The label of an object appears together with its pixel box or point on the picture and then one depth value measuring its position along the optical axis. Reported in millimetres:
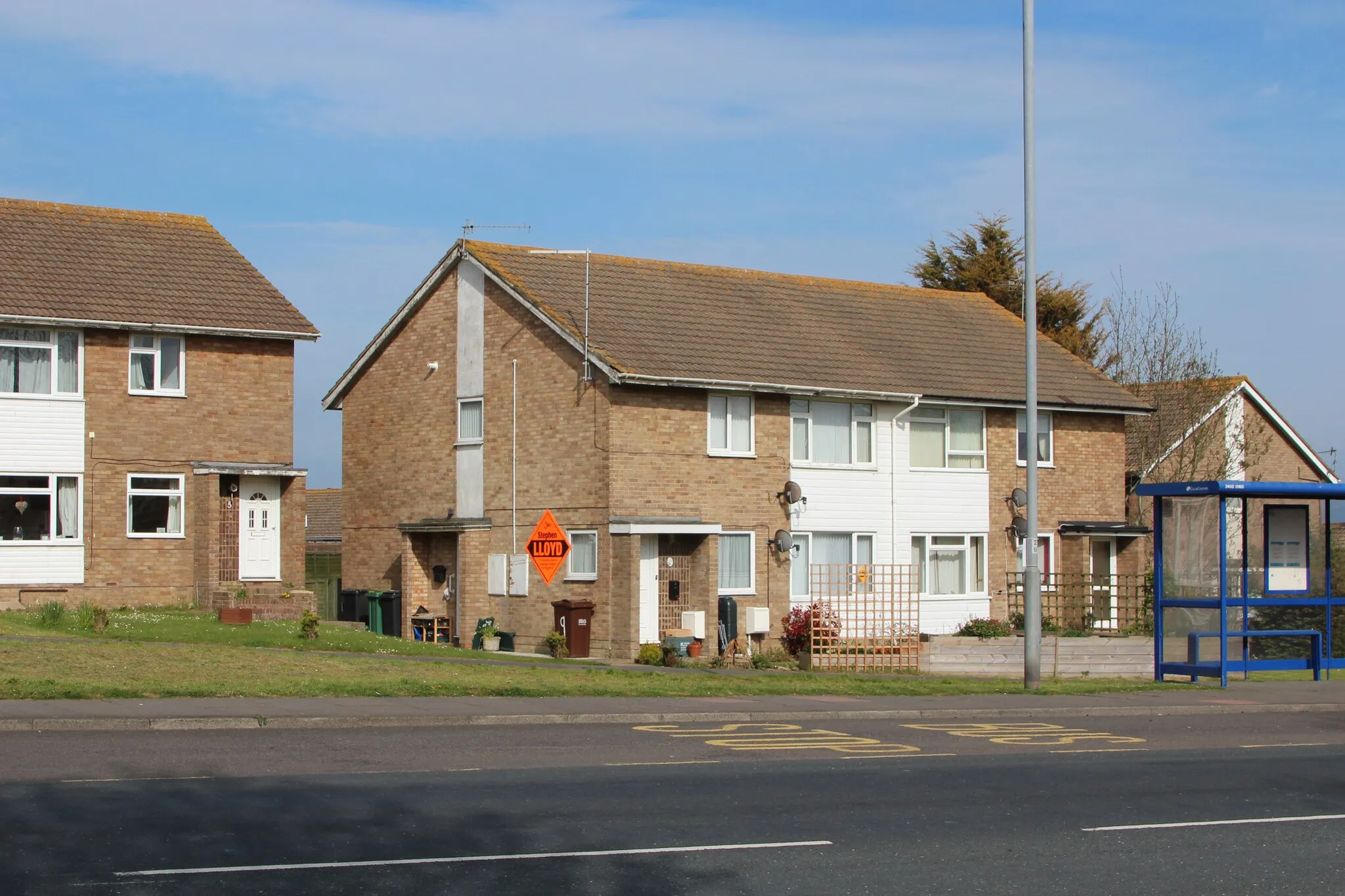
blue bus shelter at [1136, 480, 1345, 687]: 23406
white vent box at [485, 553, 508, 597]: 31578
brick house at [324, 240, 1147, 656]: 30219
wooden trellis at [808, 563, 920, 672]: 29328
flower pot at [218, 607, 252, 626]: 27812
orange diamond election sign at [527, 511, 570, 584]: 26328
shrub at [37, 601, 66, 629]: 25141
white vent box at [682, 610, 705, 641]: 29797
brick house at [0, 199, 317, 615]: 29688
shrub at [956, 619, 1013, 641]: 33469
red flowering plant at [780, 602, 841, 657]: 30297
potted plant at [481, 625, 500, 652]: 30609
